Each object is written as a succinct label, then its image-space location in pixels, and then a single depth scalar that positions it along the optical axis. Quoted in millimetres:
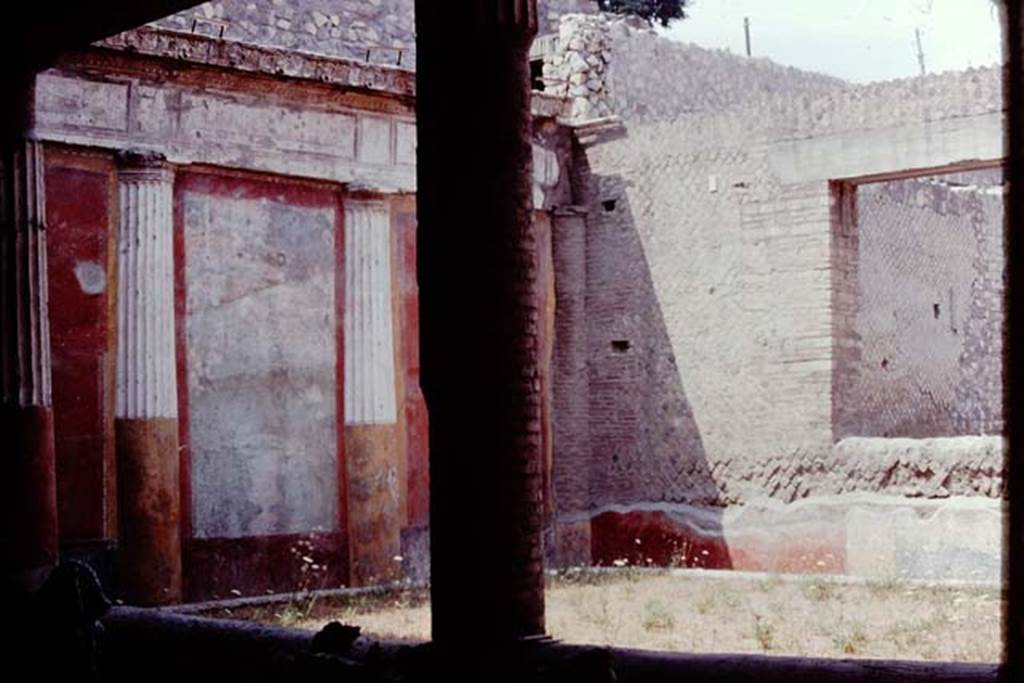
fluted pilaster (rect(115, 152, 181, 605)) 10992
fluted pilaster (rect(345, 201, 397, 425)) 12633
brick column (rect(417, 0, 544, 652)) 5004
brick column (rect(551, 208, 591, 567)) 14109
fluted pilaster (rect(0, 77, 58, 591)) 7105
